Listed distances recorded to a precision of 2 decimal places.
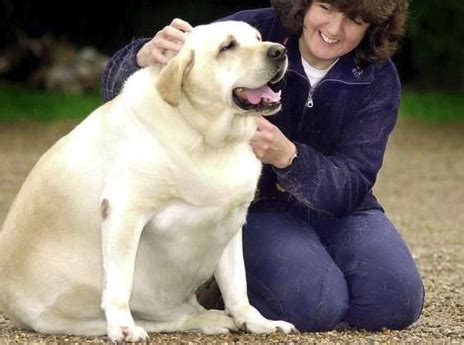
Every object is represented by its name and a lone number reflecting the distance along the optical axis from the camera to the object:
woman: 9.41
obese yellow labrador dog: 8.09
